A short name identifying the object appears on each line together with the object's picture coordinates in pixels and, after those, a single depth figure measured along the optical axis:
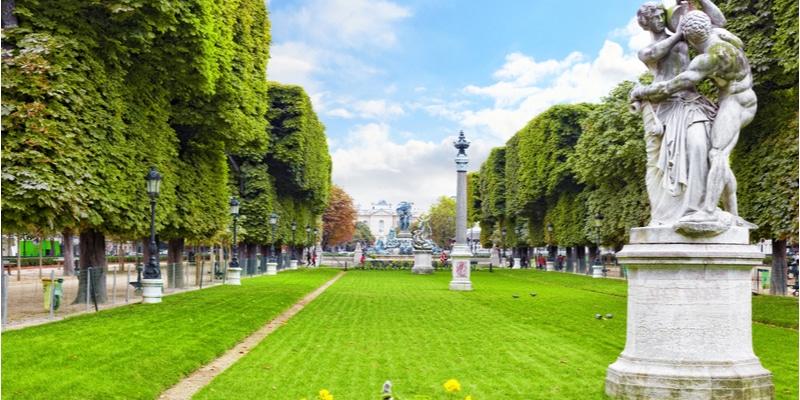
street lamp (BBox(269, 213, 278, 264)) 38.50
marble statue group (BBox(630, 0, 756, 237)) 7.07
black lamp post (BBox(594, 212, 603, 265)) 36.05
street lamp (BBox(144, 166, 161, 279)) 17.84
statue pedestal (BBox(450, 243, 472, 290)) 26.34
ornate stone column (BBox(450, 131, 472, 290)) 26.47
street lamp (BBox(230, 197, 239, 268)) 31.24
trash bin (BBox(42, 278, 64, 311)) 16.77
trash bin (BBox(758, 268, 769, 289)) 27.78
